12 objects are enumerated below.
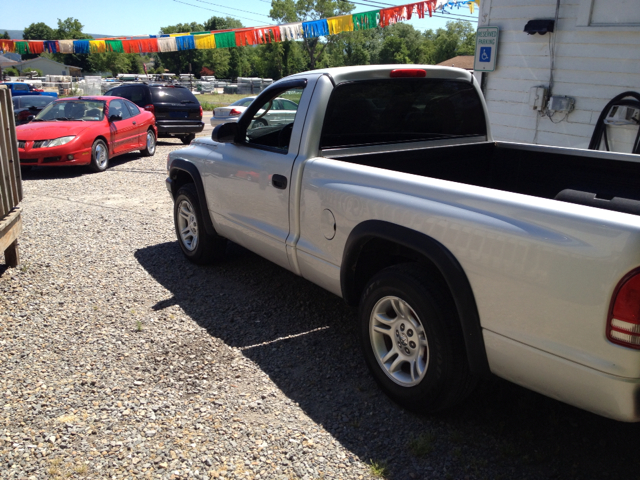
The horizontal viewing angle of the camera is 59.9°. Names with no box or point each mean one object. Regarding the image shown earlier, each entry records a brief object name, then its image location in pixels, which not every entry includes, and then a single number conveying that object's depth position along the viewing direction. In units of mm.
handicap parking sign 8305
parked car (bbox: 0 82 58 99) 26062
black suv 14867
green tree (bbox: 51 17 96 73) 118000
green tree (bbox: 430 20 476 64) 86631
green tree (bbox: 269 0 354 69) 88062
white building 6961
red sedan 10367
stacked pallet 4992
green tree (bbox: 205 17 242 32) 131375
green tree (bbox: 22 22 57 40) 144512
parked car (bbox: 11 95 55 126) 16422
